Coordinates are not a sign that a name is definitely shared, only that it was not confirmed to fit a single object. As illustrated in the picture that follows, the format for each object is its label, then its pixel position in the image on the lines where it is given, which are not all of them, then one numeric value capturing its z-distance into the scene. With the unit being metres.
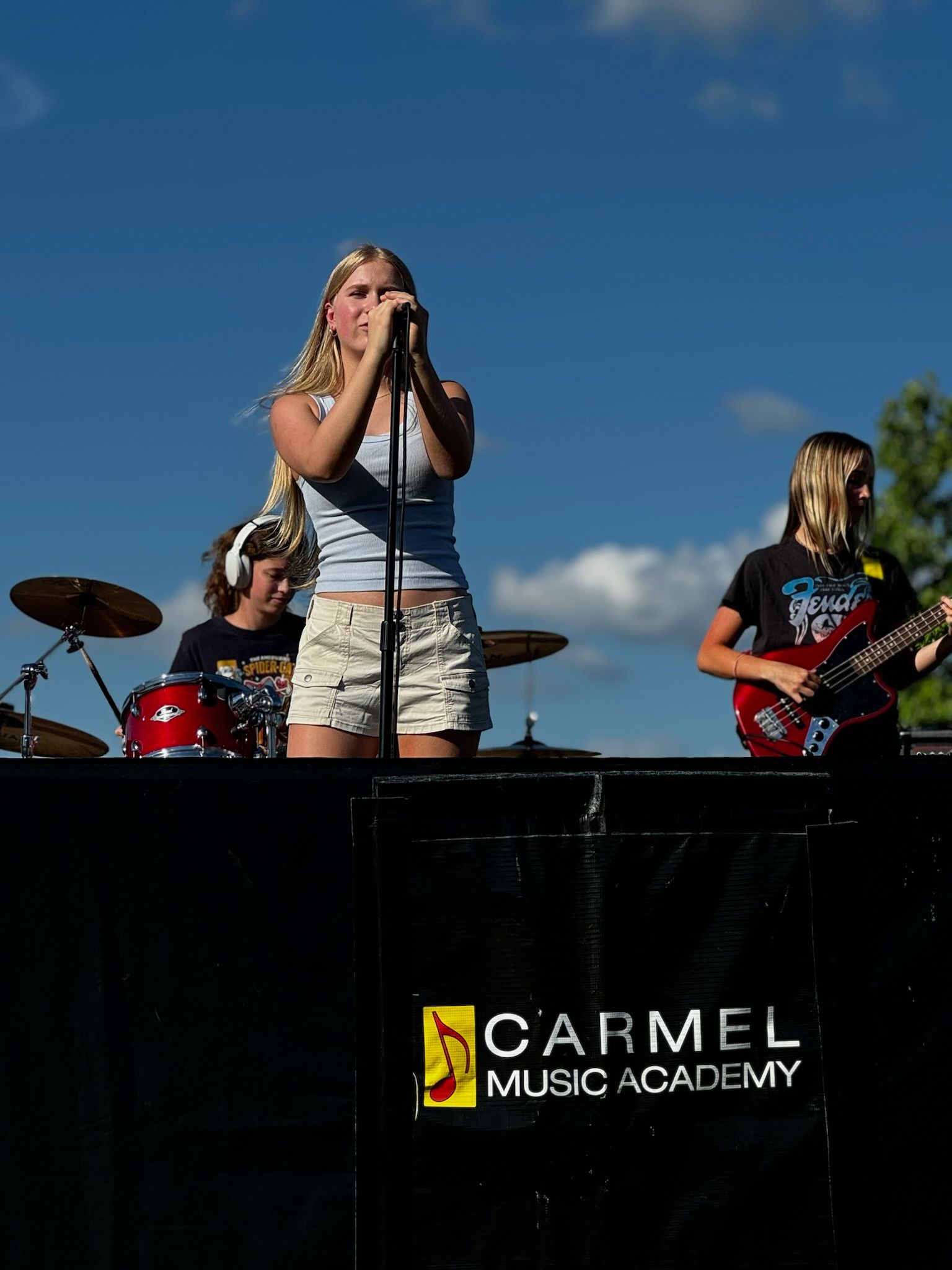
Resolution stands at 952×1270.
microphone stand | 5.55
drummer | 12.91
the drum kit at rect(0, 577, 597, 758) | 11.09
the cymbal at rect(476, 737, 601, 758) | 13.19
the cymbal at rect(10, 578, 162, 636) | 13.16
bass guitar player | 9.45
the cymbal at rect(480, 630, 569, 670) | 15.23
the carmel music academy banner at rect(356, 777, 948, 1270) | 4.43
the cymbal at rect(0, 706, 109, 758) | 13.52
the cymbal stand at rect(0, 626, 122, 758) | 12.60
